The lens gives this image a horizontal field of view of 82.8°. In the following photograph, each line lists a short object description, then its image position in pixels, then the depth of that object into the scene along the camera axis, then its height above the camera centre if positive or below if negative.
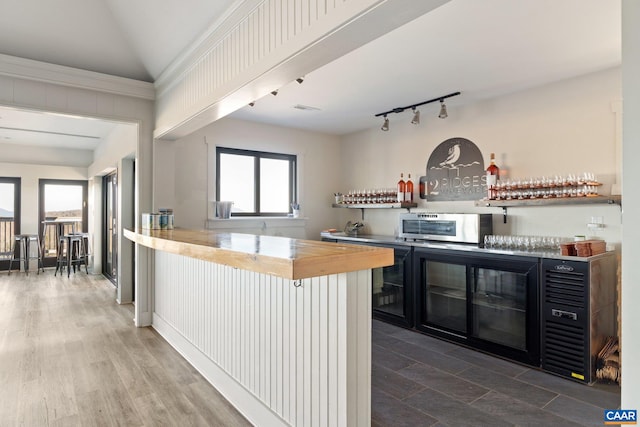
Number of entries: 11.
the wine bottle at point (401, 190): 4.53 +0.25
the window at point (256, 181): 4.77 +0.41
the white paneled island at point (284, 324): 1.58 -0.62
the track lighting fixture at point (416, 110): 3.66 +1.16
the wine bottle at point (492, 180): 3.56 +0.30
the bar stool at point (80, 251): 7.53 -0.85
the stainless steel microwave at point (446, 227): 3.55 -0.18
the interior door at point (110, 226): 5.97 -0.27
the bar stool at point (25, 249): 7.24 -0.77
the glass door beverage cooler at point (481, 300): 3.03 -0.86
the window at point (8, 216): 7.33 -0.09
